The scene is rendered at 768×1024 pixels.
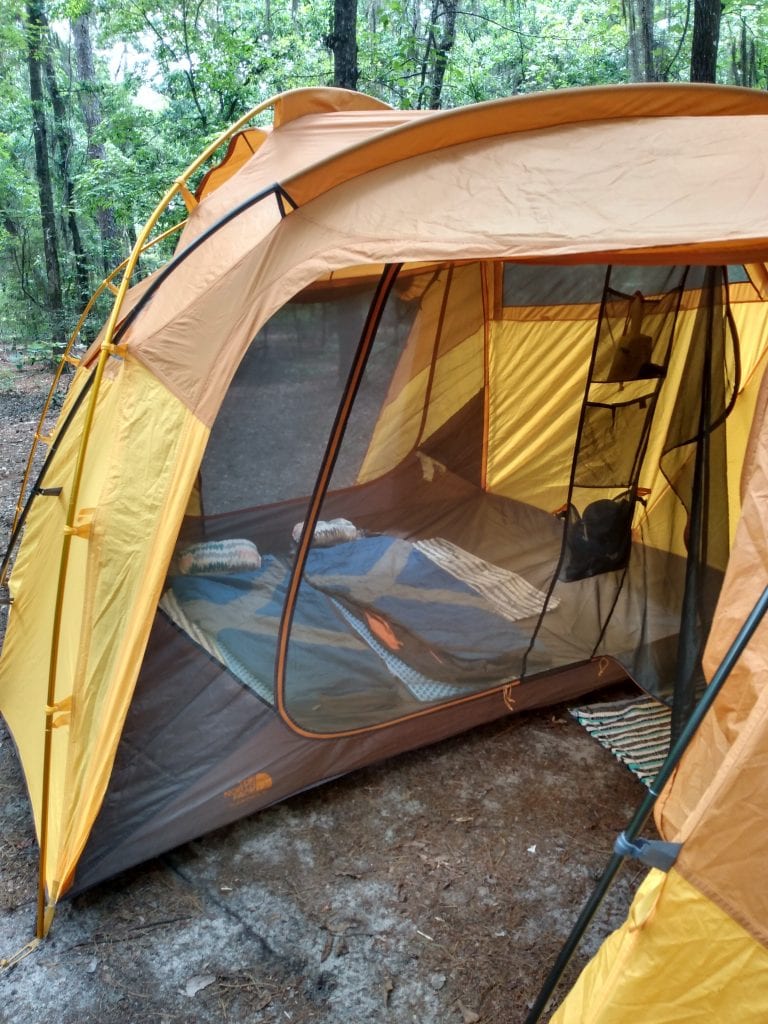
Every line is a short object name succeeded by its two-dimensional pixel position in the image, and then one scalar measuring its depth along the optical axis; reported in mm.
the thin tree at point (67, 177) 9380
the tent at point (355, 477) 2121
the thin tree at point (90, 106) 9517
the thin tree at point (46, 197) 8805
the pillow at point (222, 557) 2658
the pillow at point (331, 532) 2623
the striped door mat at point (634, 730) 2826
